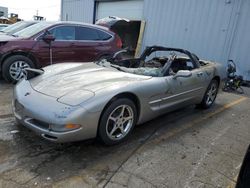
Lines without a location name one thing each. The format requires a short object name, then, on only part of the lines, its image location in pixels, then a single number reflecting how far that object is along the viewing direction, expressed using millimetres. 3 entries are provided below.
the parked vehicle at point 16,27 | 5342
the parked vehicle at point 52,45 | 4530
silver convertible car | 2197
